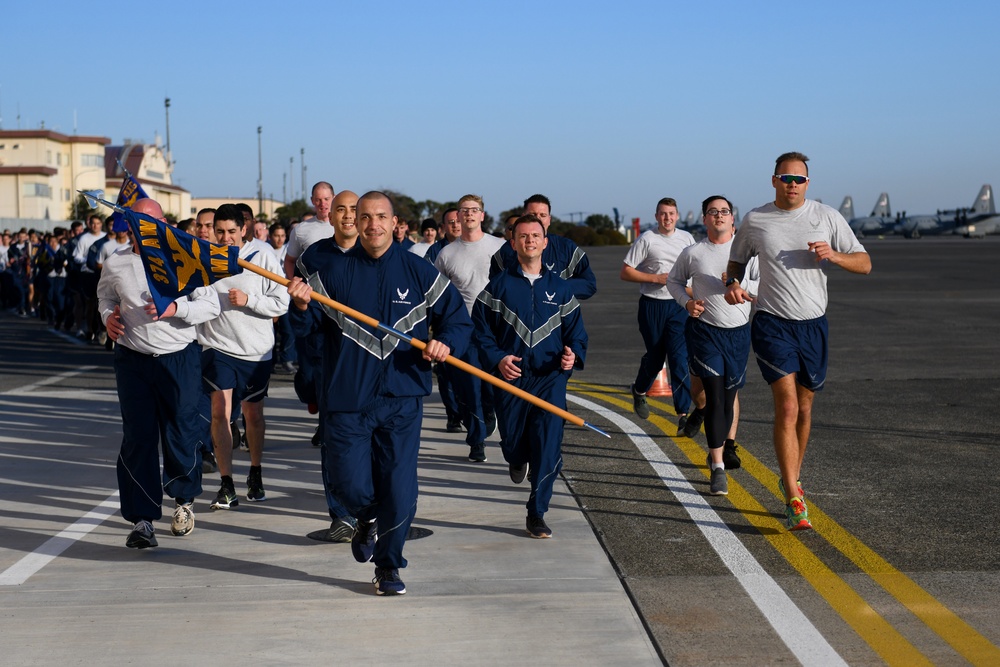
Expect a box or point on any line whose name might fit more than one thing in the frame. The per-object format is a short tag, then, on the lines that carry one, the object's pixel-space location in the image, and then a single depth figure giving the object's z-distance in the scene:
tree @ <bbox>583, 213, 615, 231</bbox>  115.08
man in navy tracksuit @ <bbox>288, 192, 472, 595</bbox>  5.84
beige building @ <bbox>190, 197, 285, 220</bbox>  138.77
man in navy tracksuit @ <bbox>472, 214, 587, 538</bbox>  7.12
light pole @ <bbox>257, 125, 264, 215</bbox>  99.73
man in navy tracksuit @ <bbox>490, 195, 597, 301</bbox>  8.51
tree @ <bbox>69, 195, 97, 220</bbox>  81.62
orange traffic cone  13.23
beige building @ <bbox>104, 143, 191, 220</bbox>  104.56
